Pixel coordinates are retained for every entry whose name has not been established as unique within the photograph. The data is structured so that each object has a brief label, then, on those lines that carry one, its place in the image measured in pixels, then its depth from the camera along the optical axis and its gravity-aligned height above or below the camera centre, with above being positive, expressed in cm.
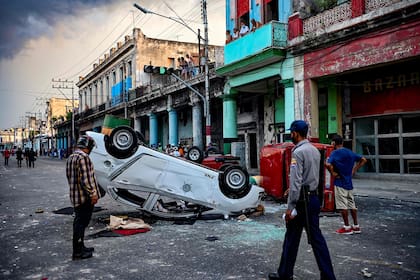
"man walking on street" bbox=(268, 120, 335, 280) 372 -67
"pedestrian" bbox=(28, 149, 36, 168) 3086 -68
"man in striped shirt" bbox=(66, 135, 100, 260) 492 -65
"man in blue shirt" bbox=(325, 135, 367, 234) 604 -57
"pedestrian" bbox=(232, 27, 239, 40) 1795 +574
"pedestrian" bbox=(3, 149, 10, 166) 3426 -63
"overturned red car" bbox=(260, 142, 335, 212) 911 -61
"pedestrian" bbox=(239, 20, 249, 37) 1711 +556
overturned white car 696 -64
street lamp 1784 +438
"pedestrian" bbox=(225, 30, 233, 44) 1891 +577
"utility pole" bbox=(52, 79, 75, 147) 5700 +1023
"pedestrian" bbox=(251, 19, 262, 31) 1668 +571
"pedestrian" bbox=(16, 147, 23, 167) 3235 -66
